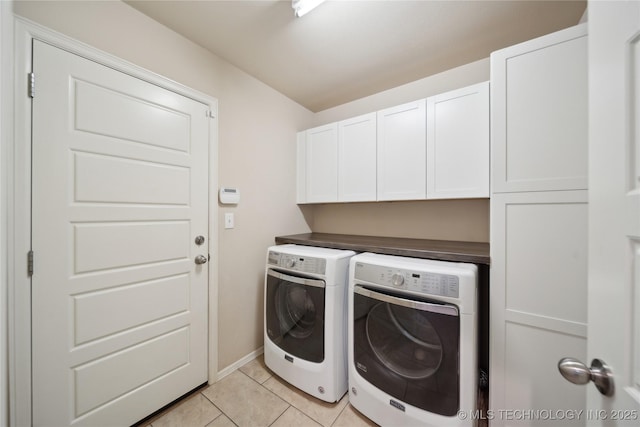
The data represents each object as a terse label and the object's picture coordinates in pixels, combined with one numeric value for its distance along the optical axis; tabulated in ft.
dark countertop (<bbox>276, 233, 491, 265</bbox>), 4.37
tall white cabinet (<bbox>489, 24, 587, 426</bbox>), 3.53
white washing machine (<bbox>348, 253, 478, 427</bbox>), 3.62
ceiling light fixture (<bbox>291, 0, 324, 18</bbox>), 4.03
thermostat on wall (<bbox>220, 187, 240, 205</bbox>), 5.65
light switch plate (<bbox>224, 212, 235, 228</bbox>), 5.79
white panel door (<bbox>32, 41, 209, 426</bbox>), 3.45
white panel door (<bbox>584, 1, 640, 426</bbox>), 1.40
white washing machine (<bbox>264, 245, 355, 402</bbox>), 4.76
